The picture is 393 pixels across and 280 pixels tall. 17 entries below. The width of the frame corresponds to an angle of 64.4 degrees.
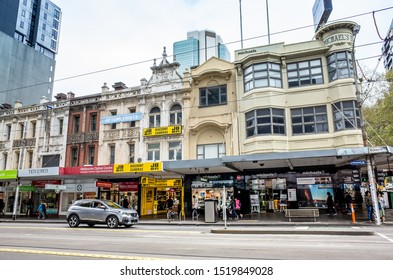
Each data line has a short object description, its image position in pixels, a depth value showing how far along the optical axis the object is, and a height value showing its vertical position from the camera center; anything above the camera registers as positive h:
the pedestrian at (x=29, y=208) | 29.72 -0.50
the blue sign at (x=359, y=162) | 18.60 +2.21
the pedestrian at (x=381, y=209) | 17.69 -0.57
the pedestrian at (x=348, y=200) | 21.48 -0.01
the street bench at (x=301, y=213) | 18.00 -0.74
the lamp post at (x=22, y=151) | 31.92 +5.24
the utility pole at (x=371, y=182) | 16.91 +0.98
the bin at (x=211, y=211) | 20.02 -0.63
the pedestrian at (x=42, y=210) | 25.67 -0.60
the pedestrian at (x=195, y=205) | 22.14 -0.28
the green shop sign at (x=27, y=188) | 29.98 +1.39
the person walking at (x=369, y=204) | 18.11 -0.25
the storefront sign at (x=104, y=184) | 25.82 +1.48
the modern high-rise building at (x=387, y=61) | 83.25 +38.55
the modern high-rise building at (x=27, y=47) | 69.00 +37.46
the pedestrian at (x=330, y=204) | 22.09 -0.28
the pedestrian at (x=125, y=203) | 26.20 -0.09
